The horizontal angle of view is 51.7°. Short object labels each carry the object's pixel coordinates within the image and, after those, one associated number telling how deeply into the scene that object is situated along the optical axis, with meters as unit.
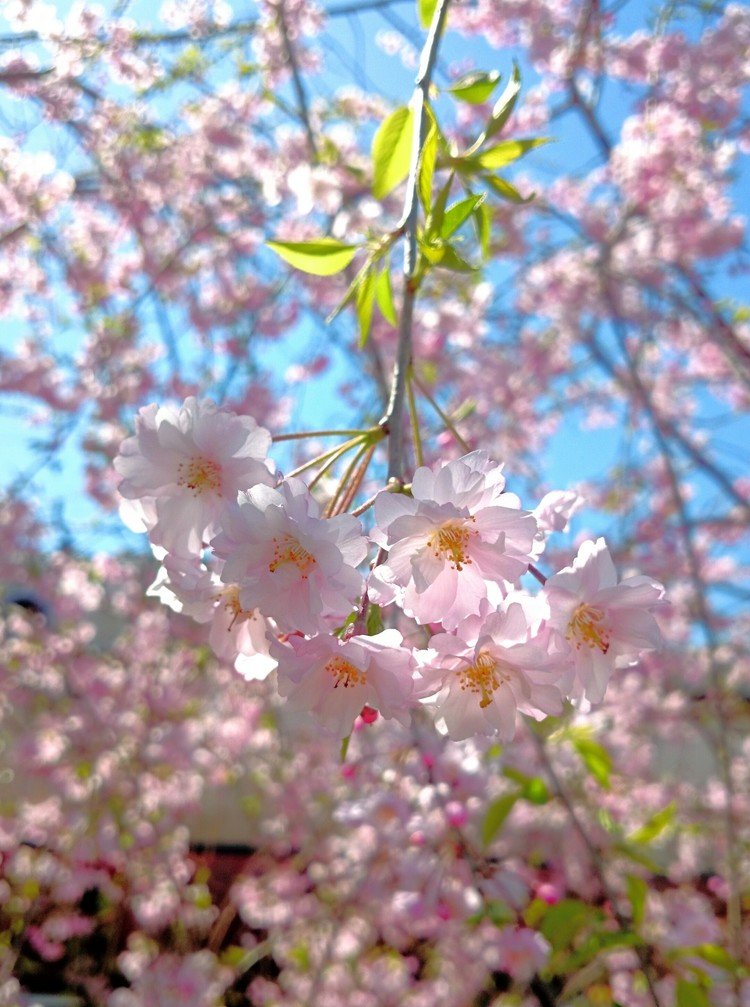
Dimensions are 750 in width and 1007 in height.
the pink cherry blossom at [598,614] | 0.17
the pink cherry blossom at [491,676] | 0.16
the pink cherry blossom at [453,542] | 0.16
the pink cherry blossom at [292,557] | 0.15
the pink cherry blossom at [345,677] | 0.16
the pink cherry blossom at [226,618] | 0.18
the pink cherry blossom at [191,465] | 0.18
